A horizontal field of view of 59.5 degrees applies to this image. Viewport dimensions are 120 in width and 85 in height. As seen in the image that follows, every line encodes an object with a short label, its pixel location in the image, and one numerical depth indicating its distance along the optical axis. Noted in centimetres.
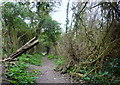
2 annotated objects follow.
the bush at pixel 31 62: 673
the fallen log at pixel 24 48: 452
